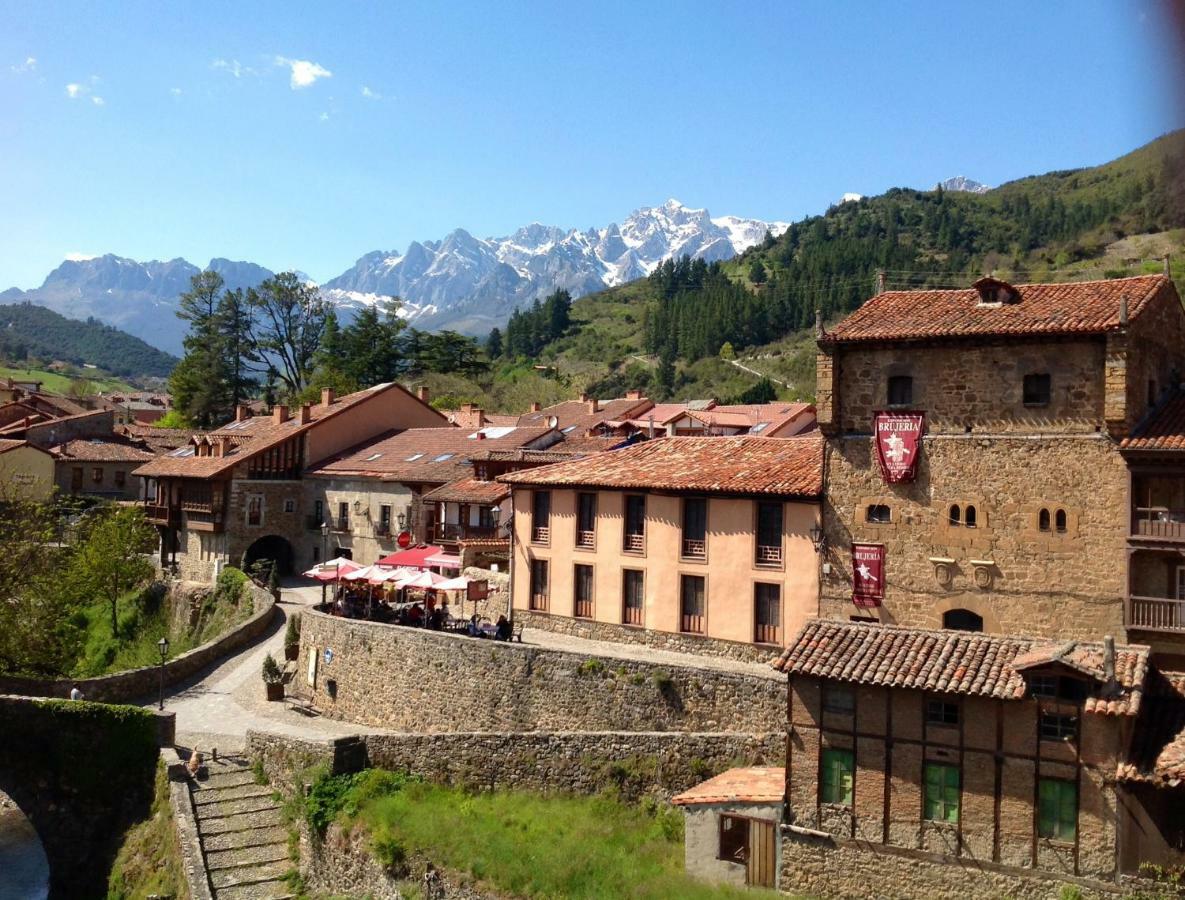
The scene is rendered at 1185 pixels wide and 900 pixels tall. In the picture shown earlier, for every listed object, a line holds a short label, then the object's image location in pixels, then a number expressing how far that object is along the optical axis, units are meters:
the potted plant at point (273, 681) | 31.89
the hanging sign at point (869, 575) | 25.95
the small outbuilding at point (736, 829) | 19.58
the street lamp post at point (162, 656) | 31.00
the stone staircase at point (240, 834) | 24.03
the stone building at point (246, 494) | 48.44
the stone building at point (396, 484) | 44.31
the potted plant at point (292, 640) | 33.38
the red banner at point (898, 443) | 25.61
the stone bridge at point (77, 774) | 28.56
